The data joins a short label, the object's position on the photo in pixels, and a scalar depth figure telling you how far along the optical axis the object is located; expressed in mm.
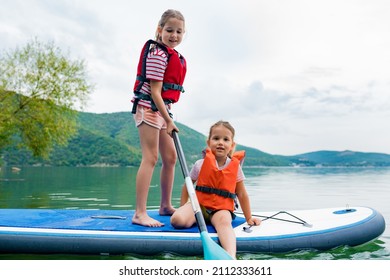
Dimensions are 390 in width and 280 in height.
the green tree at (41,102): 18797
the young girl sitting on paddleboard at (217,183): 3809
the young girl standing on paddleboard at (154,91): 3920
